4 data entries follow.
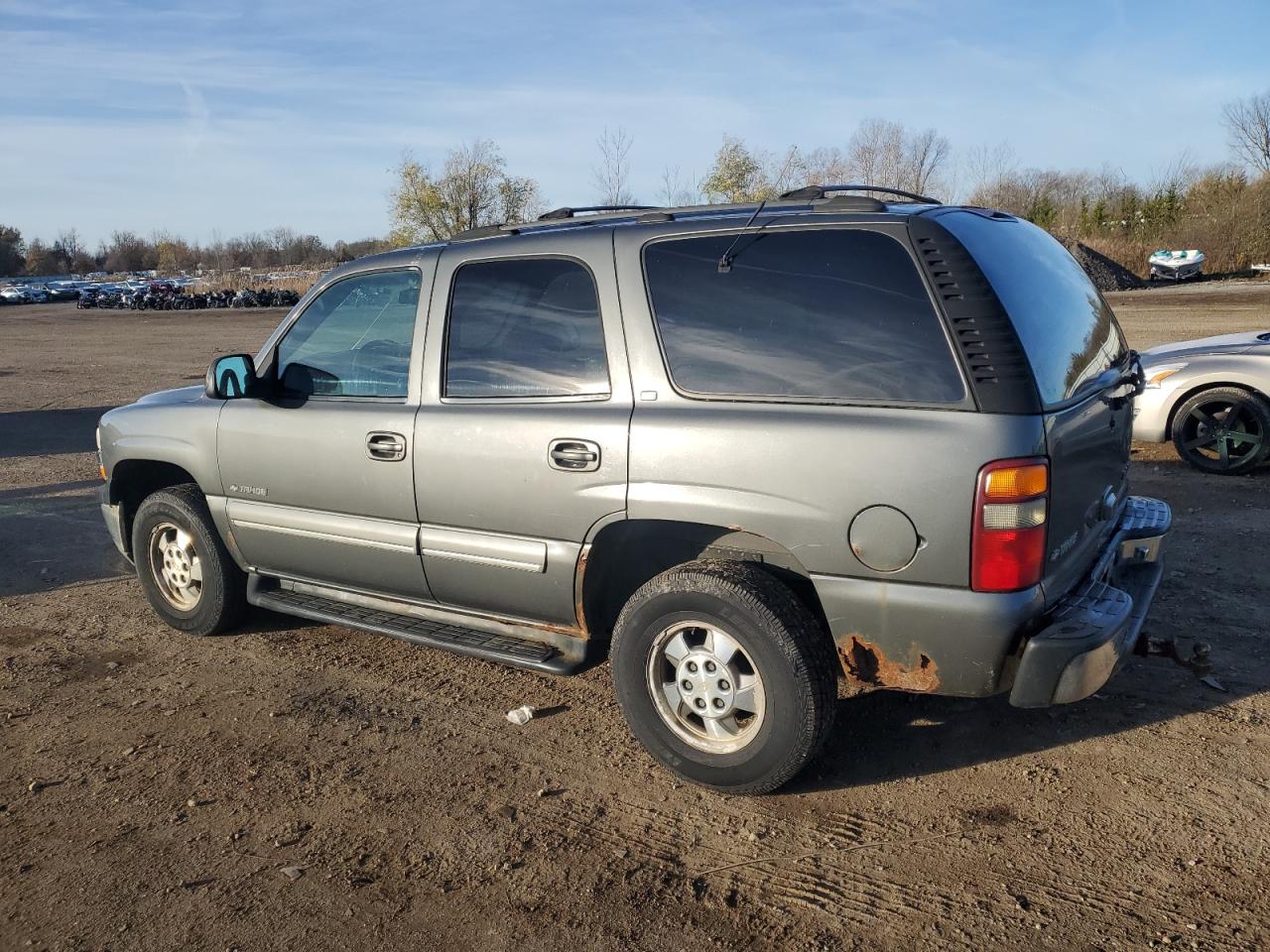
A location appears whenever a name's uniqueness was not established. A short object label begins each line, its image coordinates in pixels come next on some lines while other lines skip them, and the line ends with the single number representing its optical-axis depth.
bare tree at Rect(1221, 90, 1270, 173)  50.16
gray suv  3.22
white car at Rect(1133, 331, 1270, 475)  7.83
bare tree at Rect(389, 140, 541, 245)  42.47
